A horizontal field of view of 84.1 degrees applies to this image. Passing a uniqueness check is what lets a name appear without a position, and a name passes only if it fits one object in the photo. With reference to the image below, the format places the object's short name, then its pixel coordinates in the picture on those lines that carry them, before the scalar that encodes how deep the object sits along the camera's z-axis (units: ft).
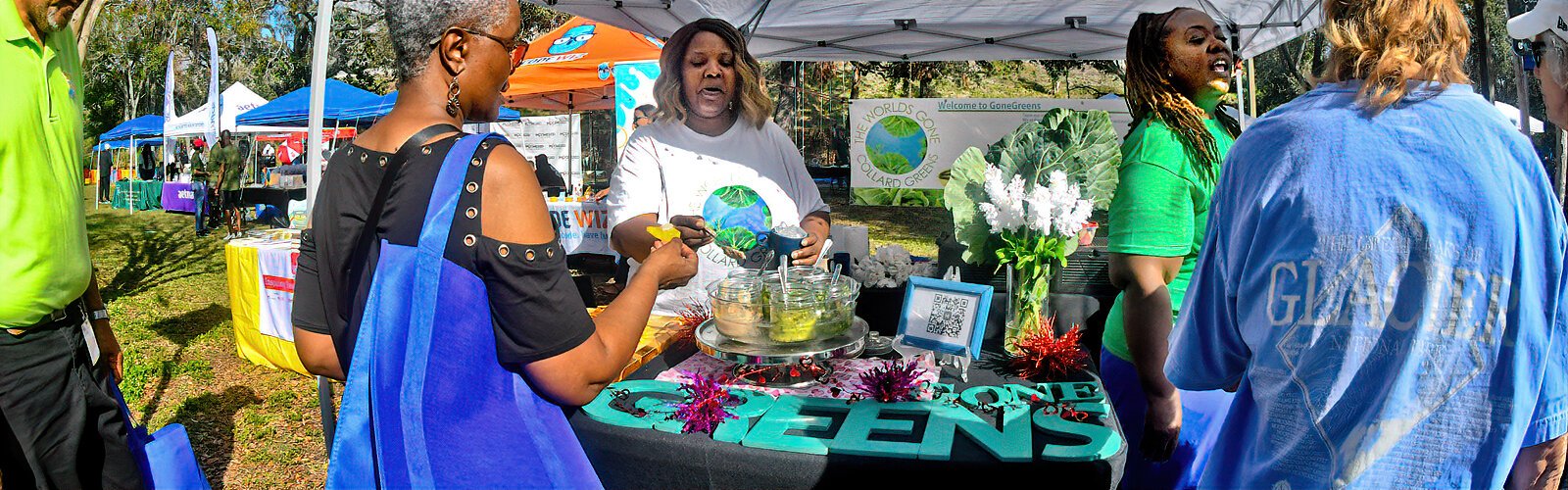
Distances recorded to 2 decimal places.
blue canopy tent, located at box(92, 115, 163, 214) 66.33
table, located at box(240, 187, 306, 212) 35.27
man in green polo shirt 5.68
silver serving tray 6.07
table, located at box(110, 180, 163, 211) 54.85
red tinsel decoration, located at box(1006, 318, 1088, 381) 6.93
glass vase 7.43
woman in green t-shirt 5.84
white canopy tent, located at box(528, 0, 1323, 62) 14.83
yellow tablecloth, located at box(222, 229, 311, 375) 13.84
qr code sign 7.04
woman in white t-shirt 9.21
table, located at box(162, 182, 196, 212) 51.06
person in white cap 3.85
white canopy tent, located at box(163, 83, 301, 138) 39.22
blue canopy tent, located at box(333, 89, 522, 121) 38.84
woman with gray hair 3.46
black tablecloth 5.27
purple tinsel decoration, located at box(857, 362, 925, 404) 6.34
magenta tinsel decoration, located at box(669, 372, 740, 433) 5.81
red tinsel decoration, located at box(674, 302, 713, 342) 8.02
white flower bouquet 7.11
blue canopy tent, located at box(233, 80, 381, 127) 41.09
